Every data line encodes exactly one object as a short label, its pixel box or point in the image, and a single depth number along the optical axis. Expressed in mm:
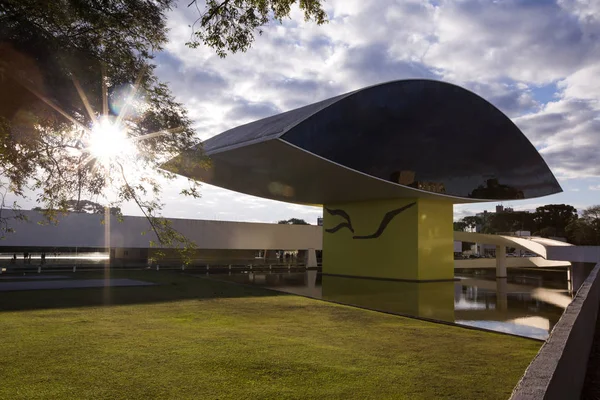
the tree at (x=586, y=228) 61591
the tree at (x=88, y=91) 4957
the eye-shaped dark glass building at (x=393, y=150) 20078
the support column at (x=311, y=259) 37500
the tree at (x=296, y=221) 96406
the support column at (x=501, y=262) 30609
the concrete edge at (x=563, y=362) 2842
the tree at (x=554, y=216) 81188
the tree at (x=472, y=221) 113150
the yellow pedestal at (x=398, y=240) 25000
